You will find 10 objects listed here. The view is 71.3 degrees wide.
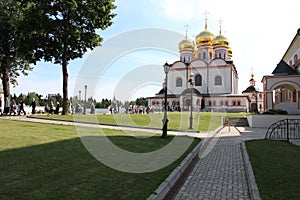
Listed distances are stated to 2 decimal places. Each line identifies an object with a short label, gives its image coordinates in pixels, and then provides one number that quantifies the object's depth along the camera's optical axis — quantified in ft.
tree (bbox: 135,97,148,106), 148.63
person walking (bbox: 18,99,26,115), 64.80
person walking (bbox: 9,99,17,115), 63.42
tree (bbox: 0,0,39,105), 60.89
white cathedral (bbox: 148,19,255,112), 161.05
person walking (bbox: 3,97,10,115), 64.20
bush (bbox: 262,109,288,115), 65.21
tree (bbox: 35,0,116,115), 58.37
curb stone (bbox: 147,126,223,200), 13.36
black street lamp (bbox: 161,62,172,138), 36.00
